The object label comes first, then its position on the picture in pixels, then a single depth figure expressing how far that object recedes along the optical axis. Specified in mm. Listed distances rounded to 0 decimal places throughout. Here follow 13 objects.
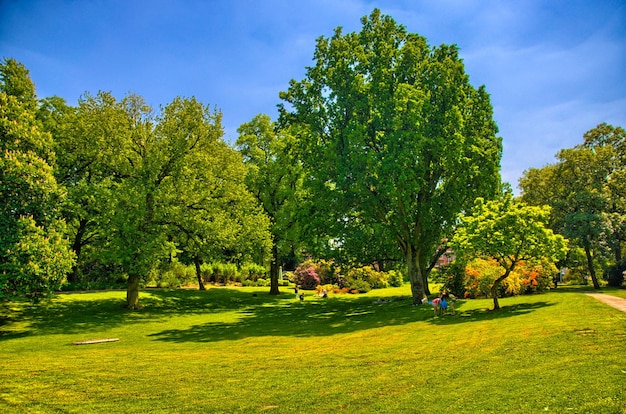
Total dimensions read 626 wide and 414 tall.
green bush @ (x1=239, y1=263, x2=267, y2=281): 44291
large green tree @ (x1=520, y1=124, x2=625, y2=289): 31078
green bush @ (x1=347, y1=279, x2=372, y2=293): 46031
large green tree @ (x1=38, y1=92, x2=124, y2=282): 25578
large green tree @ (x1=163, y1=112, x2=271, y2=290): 28391
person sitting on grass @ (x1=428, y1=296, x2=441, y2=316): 20886
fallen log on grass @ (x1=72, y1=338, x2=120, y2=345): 16436
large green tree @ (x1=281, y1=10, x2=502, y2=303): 24516
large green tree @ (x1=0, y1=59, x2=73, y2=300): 17094
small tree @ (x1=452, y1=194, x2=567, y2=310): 19375
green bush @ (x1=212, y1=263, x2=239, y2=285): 47925
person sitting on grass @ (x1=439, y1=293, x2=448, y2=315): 20875
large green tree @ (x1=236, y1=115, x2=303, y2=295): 39281
